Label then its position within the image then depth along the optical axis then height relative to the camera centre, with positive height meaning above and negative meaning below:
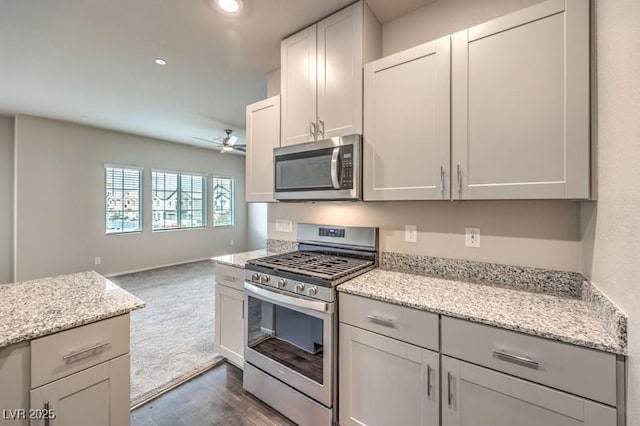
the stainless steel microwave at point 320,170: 1.82 +0.29
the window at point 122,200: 5.25 +0.25
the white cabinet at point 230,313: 2.22 -0.82
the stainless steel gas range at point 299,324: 1.63 -0.71
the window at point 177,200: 5.96 +0.27
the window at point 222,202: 7.11 +0.28
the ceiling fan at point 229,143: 4.75 +1.17
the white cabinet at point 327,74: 1.88 +0.99
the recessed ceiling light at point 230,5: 1.84 +1.37
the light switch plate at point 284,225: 2.70 -0.12
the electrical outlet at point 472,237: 1.75 -0.15
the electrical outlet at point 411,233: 1.98 -0.15
